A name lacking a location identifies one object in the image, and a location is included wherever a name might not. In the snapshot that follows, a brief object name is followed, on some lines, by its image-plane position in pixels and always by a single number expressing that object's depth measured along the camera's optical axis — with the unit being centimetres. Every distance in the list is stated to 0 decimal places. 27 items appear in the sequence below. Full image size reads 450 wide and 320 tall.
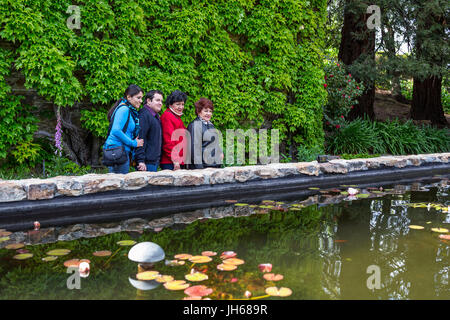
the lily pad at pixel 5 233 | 363
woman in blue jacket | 470
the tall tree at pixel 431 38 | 972
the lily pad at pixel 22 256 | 310
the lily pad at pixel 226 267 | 289
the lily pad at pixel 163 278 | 265
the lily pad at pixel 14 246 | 332
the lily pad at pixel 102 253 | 320
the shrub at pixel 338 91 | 951
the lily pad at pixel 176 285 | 253
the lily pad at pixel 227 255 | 317
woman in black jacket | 540
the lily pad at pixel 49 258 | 307
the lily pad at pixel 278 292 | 247
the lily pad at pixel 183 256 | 311
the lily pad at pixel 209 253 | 321
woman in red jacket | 523
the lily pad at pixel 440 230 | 395
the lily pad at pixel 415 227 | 409
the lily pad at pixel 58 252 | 320
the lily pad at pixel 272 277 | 271
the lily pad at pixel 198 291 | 244
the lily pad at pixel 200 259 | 303
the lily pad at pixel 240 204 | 498
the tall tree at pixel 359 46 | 1034
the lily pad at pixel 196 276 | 267
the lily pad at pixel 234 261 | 301
